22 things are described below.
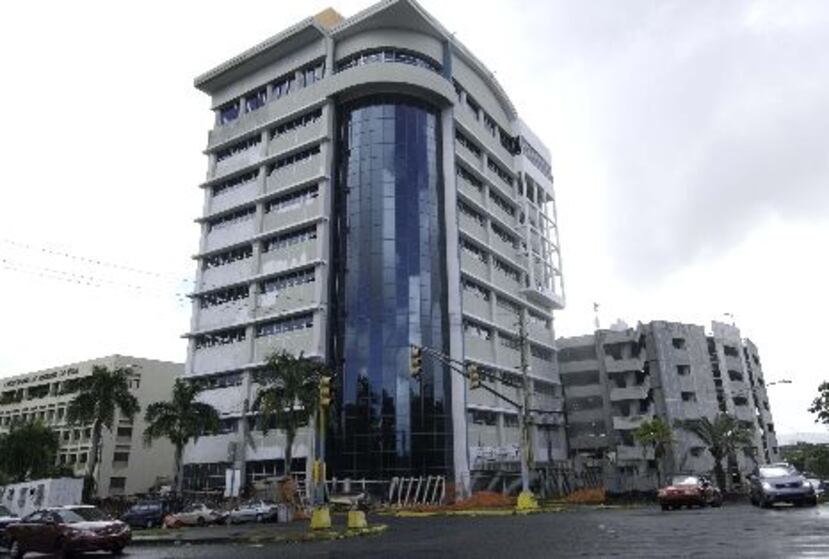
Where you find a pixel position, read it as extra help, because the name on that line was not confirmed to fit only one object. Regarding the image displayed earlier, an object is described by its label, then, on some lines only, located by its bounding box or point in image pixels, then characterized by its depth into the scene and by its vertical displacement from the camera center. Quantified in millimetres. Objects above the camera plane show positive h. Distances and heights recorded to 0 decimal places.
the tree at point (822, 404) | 48406 +5876
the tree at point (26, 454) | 75438 +5915
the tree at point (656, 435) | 71125 +6033
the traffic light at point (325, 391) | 24672 +3774
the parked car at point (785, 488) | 26719 +244
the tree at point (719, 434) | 65188 +5576
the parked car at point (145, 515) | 43469 -319
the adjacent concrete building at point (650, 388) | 79062 +12167
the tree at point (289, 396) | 52094 +7754
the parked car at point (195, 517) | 41812 -470
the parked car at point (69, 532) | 19438 -558
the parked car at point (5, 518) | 25031 -189
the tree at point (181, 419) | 56938 +6940
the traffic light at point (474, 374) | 32438 +5544
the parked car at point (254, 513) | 41625 -351
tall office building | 59406 +23199
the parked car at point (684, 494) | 32281 +159
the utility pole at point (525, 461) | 37000 +1991
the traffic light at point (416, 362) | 29672 +5648
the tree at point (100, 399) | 55031 +8265
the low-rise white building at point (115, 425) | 92812 +11758
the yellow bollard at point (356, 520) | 25062 -516
